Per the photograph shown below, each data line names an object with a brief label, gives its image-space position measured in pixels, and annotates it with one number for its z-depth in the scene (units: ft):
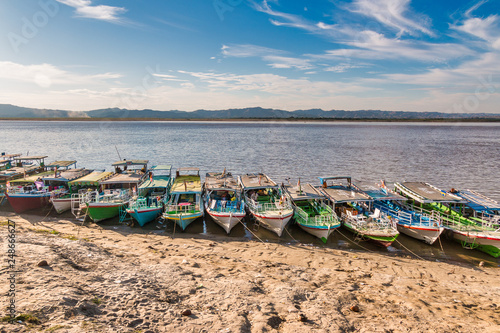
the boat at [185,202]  69.56
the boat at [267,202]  67.21
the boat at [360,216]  62.13
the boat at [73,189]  80.38
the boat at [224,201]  68.80
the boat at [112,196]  74.02
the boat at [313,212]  65.36
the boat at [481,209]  66.95
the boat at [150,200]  72.49
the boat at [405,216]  64.03
